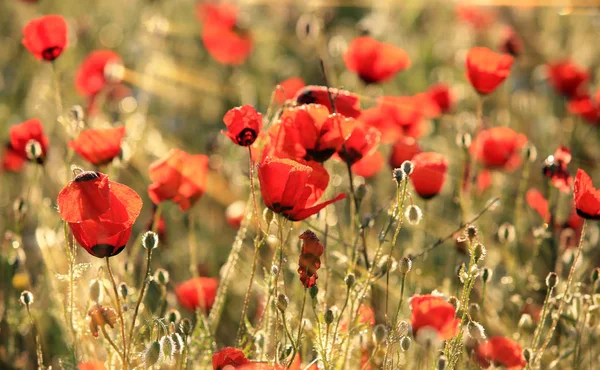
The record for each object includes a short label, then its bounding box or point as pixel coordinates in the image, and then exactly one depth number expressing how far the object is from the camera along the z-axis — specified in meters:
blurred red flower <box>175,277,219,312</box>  2.86
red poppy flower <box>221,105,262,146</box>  2.67
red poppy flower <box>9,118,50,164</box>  2.86
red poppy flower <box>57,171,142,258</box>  2.59
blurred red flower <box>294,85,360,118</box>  2.76
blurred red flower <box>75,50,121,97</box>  3.31
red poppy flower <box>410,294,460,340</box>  2.60
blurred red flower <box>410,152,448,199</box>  2.81
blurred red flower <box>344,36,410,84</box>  3.02
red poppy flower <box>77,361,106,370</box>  2.67
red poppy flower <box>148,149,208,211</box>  2.81
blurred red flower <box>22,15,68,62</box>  2.86
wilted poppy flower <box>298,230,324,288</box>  2.61
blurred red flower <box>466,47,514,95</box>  2.90
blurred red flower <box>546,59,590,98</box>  3.40
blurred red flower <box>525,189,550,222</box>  2.99
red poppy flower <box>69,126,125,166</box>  2.81
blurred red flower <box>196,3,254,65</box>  3.98
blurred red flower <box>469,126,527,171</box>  3.04
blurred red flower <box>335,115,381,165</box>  2.76
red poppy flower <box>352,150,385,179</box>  2.98
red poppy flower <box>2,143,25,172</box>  3.12
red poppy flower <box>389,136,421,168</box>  2.87
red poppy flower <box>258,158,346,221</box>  2.62
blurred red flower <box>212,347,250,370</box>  2.59
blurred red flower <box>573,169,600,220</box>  2.68
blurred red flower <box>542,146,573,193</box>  2.82
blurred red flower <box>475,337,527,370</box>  2.72
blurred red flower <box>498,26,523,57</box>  3.34
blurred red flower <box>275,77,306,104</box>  3.15
